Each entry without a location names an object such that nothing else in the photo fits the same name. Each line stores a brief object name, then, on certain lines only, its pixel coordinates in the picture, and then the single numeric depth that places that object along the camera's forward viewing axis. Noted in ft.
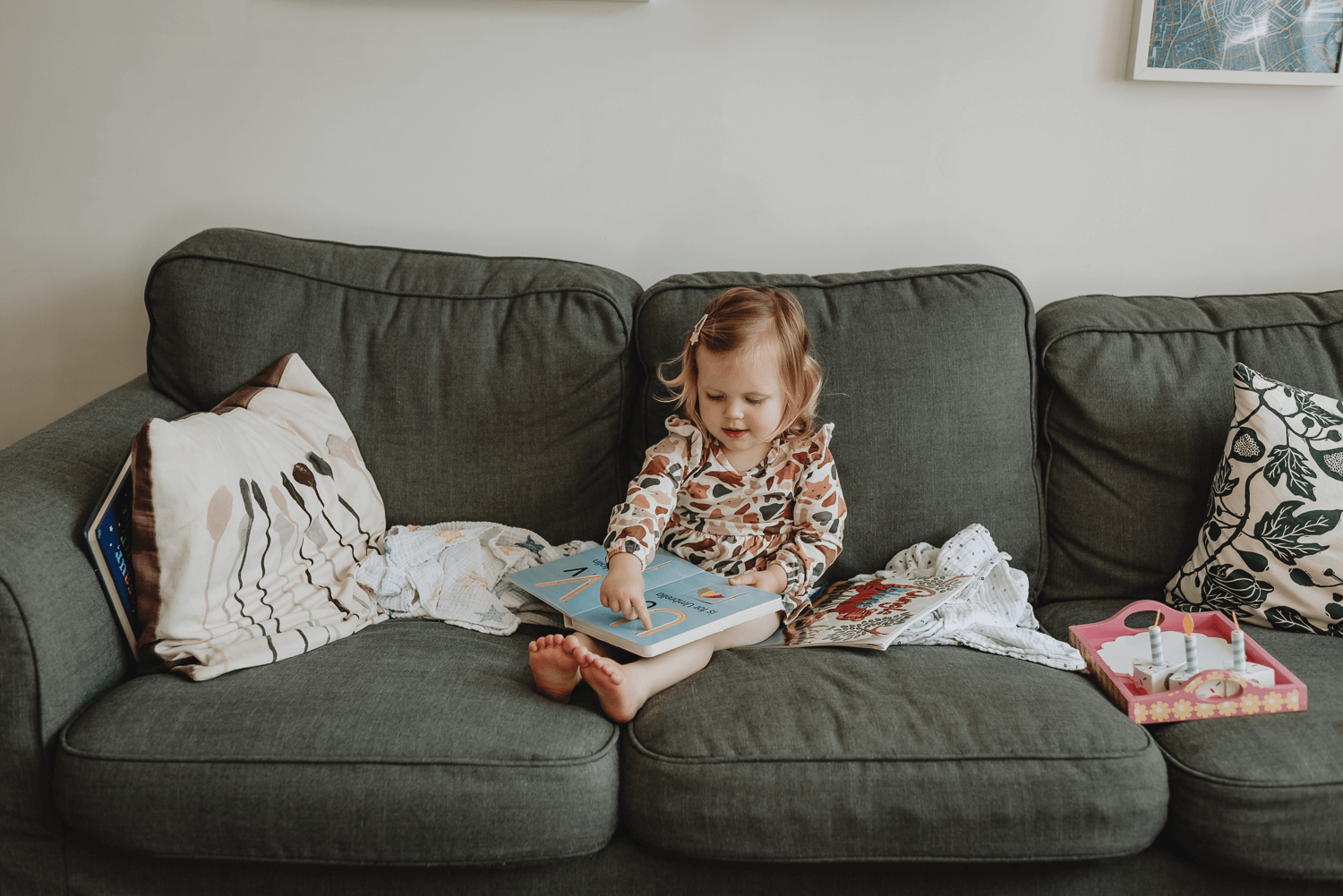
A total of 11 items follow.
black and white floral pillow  4.50
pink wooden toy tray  3.80
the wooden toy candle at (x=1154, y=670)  3.92
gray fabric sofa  3.47
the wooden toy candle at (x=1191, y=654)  3.91
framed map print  5.68
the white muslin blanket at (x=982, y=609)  4.33
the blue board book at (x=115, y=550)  3.91
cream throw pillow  3.91
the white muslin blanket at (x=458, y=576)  4.66
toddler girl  4.56
